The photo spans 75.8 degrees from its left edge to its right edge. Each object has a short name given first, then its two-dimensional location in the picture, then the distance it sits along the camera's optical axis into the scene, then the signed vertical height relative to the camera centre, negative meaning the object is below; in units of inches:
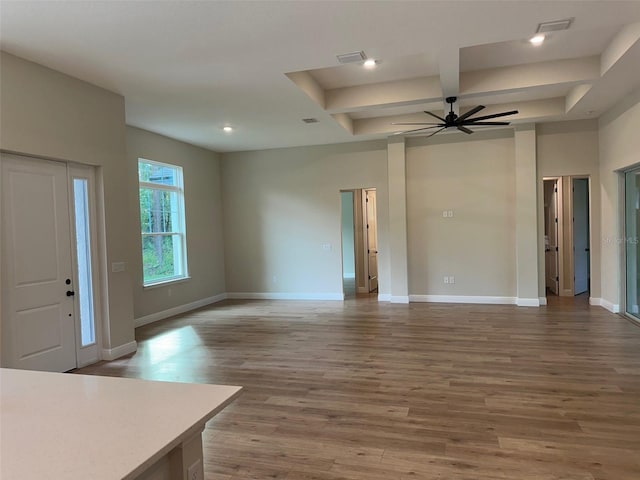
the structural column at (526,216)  272.5 +2.8
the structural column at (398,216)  299.0 +6.6
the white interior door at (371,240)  361.4 -12.5
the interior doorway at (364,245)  355.3 -16.0
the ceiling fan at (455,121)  205.0 +51.2
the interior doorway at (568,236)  311.0 -12.8
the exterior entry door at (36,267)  146.4 -11.0
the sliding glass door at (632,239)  223.0 -12.5
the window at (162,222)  261.7 +7.9
